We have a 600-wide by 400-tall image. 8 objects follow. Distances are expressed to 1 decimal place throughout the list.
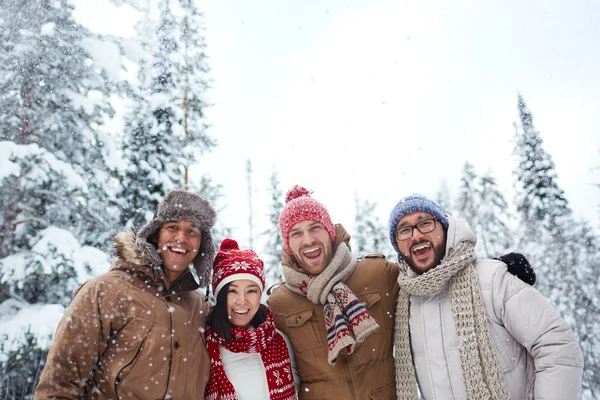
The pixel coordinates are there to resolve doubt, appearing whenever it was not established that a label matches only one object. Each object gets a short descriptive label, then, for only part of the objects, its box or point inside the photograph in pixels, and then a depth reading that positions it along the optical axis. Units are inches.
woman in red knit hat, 136.0
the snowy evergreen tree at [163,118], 471.5
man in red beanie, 141.5
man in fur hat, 113.2
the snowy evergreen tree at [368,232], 1125.1
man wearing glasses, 113.6
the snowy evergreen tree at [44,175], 306.0
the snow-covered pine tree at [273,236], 920.9
